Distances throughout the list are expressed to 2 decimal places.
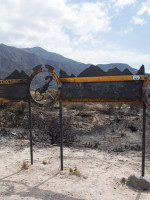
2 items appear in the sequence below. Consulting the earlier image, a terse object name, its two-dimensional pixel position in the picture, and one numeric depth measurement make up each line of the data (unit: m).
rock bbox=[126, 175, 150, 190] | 4.18
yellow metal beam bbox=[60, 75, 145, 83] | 4.28
